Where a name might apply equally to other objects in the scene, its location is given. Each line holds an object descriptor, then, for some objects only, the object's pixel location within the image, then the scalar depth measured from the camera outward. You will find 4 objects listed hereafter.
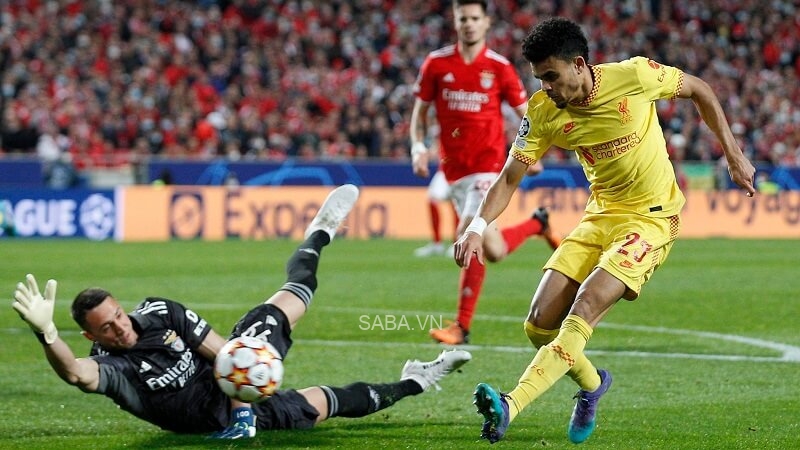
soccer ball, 11.79
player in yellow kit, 11.93
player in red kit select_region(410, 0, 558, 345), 20.67
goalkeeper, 11.49
